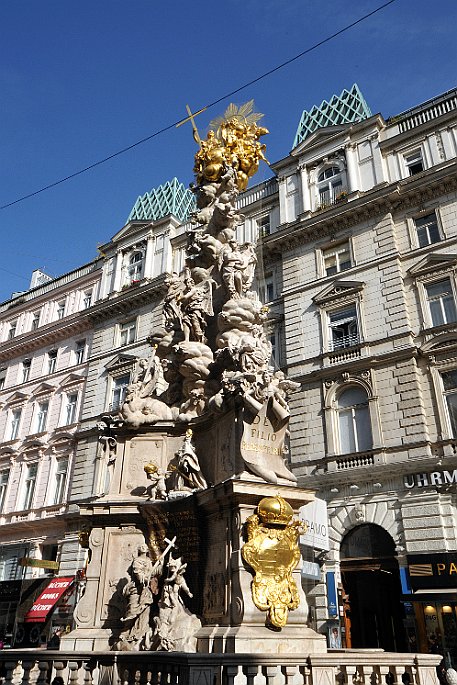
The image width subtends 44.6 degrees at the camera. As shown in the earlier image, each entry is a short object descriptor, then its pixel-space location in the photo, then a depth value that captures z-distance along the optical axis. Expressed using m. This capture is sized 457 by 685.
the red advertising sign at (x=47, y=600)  24.80
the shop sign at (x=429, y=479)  17.97
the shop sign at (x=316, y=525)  17.90
